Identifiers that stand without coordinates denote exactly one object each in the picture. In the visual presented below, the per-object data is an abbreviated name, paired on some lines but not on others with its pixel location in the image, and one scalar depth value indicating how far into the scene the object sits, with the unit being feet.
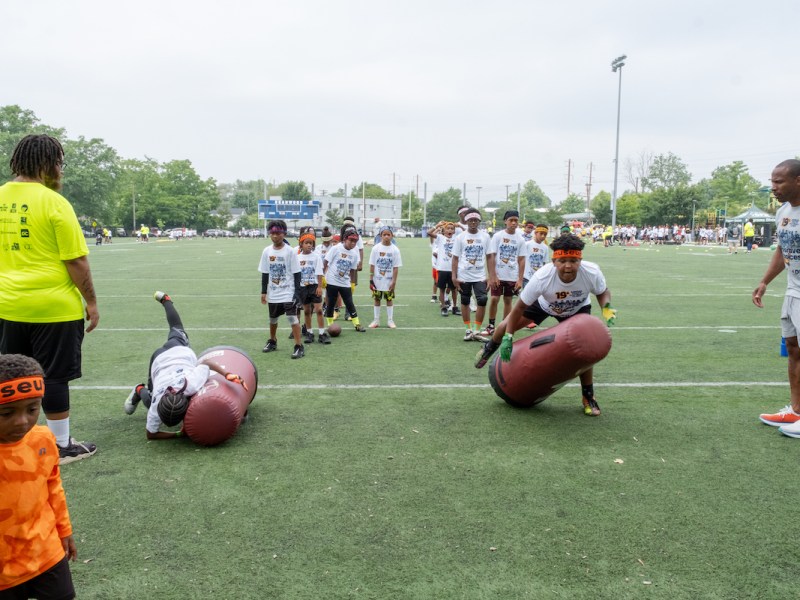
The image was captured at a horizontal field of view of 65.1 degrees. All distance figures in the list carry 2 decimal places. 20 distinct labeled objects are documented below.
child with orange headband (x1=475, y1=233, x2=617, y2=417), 18.40
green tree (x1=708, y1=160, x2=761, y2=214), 319.06
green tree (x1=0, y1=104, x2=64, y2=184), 235.20
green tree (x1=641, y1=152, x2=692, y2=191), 397.80
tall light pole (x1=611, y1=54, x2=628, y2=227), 161.20
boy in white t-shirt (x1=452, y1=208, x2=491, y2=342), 34.01
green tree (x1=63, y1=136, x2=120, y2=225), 251.60
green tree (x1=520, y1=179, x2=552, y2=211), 600.52
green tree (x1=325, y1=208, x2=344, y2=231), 346.33
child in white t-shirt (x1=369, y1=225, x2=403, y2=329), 37.14
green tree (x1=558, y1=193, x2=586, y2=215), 442.91
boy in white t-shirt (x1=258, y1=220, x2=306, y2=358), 29.37
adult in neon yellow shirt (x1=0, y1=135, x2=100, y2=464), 13.99
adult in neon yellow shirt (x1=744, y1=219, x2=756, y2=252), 134.92
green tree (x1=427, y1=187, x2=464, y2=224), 389.15
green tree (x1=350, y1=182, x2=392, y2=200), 470.02
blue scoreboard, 270.46
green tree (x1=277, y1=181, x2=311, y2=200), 378.12
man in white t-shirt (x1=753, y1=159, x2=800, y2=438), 17.34
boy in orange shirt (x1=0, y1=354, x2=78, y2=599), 7.99
